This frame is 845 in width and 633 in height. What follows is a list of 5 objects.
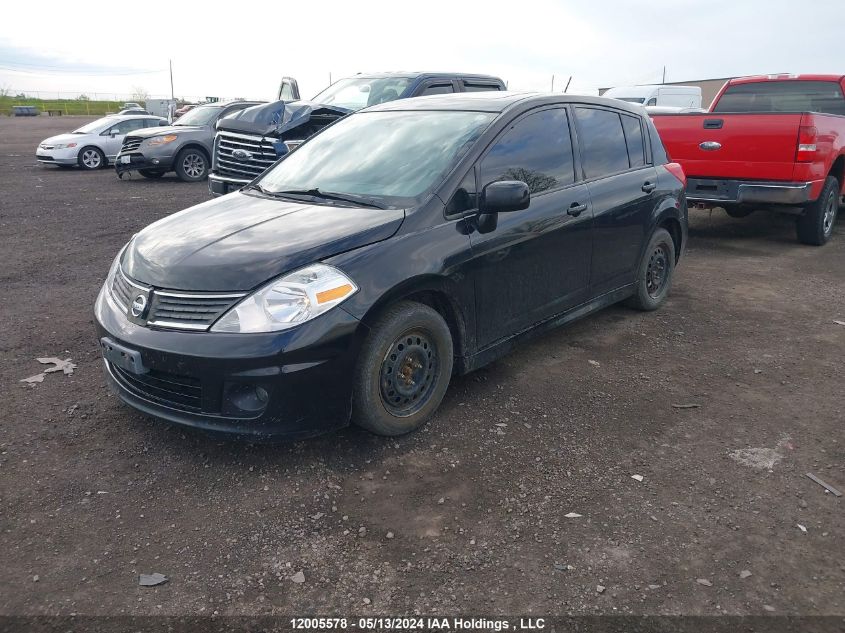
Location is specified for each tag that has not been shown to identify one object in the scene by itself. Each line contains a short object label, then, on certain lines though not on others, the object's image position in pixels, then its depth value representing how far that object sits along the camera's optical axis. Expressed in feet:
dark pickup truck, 31.73
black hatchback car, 10.78
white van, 56.75
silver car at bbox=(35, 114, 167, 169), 58.59
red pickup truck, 25.18
